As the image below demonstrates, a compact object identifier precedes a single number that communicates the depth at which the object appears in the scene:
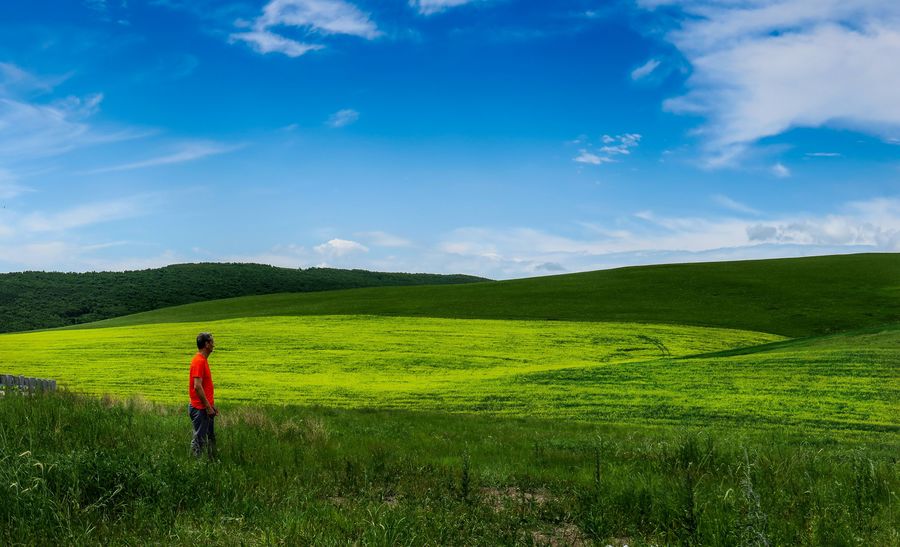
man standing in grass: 9.51
